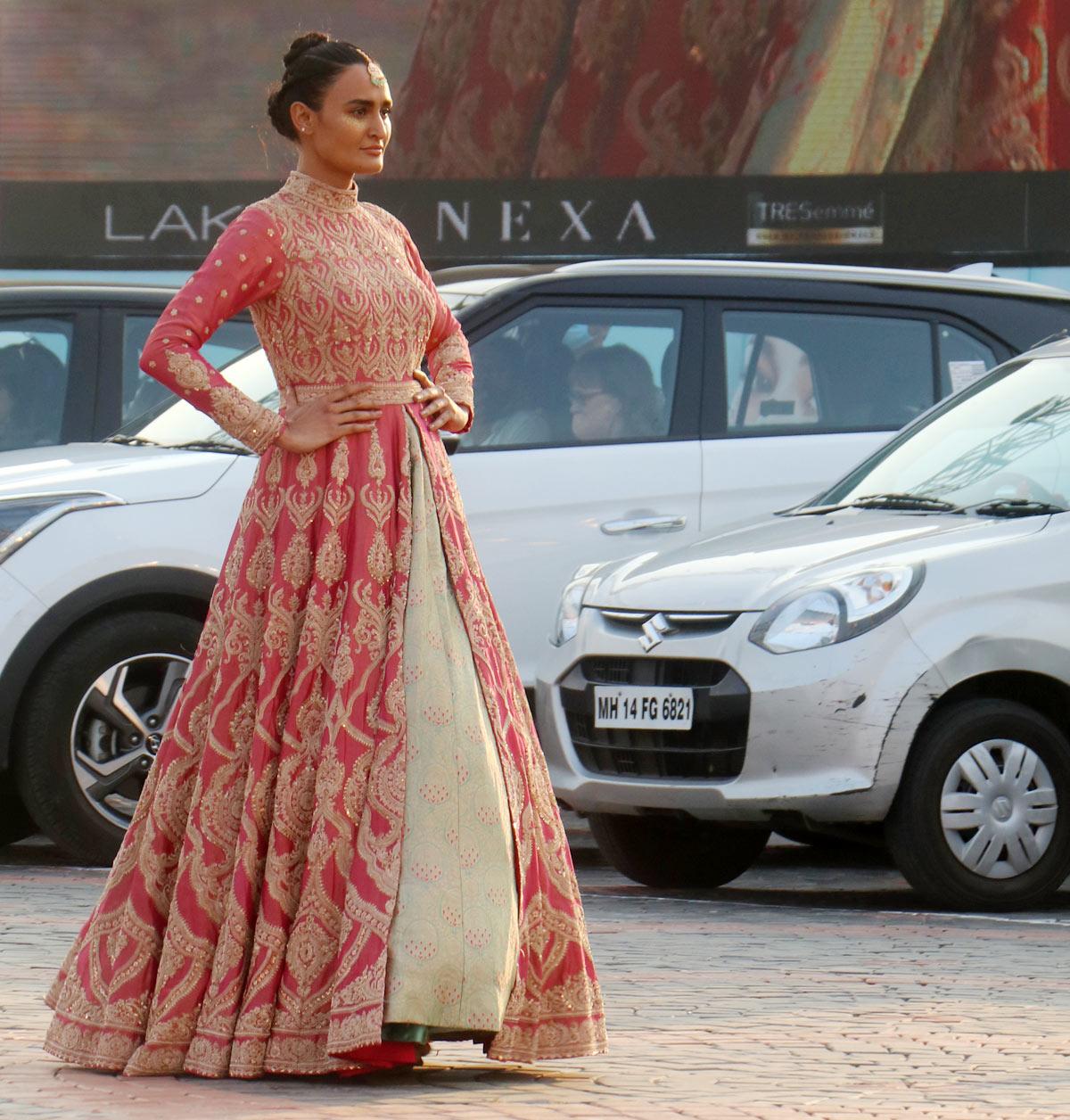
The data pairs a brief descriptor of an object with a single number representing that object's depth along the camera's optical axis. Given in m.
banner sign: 31.68
